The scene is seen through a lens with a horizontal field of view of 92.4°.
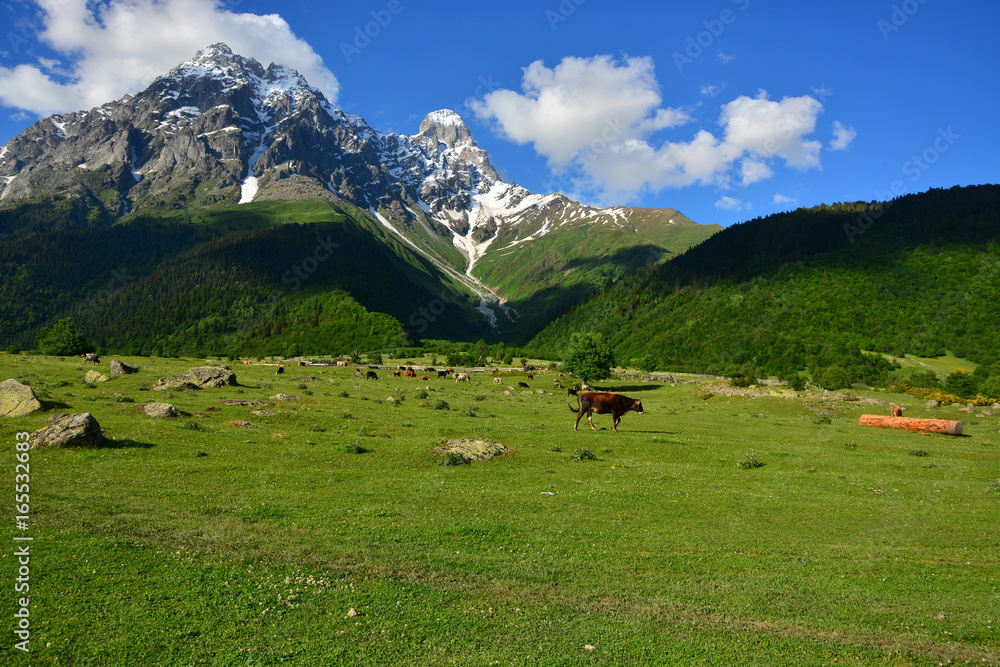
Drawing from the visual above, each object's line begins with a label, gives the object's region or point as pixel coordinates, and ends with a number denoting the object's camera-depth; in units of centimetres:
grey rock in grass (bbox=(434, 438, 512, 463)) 2638
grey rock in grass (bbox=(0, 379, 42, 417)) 2594
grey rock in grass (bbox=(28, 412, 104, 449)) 2123
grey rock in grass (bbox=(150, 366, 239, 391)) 4497
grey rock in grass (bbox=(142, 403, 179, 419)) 3008
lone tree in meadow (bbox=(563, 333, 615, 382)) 9656
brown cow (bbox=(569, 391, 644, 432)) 3688
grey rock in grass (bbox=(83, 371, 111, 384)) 4416
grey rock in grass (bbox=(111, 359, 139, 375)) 5138
